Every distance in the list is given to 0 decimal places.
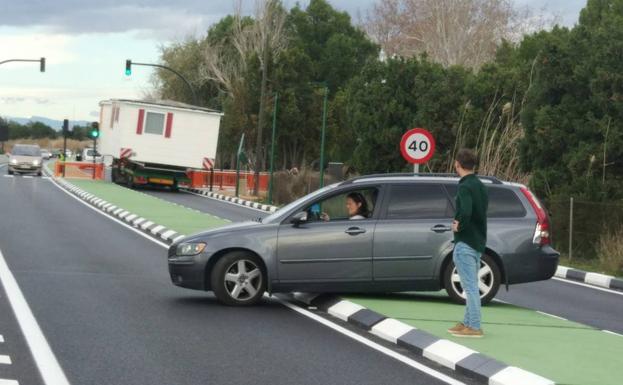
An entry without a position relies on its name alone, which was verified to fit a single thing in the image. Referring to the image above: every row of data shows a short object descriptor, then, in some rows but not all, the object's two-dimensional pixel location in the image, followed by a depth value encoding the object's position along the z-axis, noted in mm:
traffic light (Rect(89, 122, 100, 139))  59066
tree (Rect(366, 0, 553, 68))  64312
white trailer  49250
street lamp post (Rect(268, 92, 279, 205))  46375
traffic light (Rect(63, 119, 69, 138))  69038
